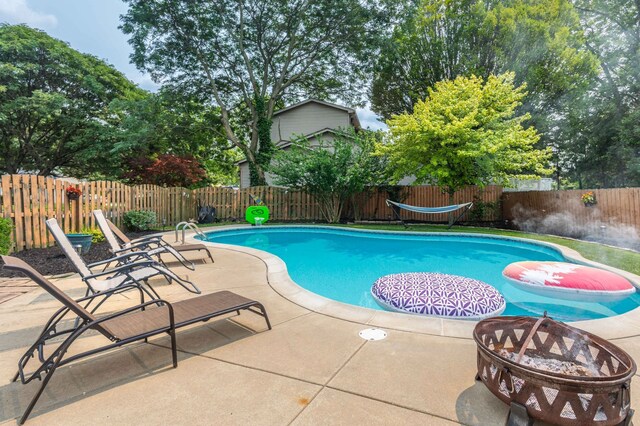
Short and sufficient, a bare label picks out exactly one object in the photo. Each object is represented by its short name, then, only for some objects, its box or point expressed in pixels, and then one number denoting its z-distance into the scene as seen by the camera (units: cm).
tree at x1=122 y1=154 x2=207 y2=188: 1241
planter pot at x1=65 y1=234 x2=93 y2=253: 571
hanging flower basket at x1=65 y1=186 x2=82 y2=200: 668
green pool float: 1256
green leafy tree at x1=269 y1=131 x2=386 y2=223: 1212
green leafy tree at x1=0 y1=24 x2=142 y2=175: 1434
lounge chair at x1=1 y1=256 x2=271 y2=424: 174
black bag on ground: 1288
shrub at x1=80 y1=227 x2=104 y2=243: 697
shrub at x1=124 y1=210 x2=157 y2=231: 939
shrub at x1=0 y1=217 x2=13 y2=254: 504
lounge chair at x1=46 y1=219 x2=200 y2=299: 267
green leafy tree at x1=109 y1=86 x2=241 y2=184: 1499
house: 1781
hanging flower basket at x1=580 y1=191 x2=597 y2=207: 845
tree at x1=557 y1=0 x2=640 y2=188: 1702
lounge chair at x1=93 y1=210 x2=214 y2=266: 420
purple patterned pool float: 356
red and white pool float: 390
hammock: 1058
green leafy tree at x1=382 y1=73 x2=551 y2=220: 979
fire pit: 134
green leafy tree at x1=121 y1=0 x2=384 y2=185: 1505
